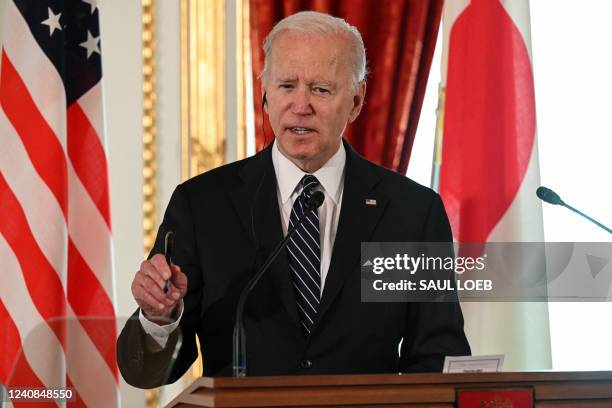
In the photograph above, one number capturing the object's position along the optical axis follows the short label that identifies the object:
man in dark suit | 4.93
